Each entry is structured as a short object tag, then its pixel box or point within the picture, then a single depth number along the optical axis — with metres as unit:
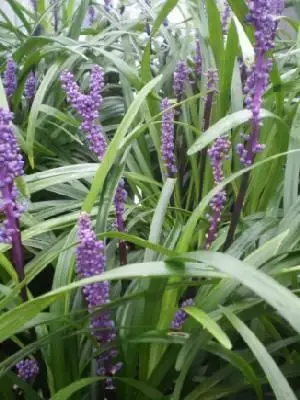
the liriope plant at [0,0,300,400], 0.42
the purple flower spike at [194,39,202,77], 0.84
